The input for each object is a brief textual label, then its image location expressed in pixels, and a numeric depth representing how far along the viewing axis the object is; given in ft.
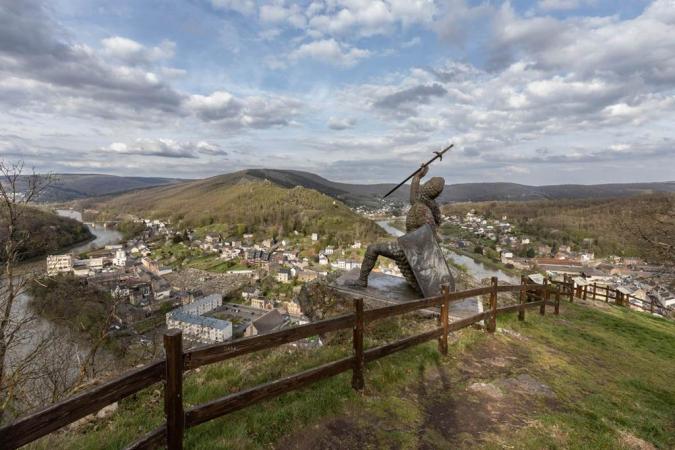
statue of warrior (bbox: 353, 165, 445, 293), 23.52
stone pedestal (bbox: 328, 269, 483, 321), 22.65
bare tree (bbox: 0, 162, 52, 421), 26.17
